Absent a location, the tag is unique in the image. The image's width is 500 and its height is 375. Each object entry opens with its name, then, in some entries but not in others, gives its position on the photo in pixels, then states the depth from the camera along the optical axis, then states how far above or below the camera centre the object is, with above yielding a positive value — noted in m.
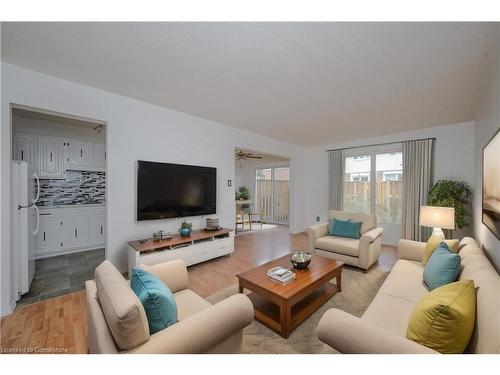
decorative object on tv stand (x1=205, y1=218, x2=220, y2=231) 3.59 -0.71
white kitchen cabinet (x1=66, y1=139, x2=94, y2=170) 3.96 +0.56
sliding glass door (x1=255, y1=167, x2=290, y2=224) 7.41 -0.33
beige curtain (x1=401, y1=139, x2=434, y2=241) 4.03 +0.07
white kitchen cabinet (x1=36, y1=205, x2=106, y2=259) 3.68 -0.89
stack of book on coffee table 1.96 -0.89
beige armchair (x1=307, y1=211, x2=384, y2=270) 2.98 -0.91
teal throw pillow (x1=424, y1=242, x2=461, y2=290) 1.57 -0.66
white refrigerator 2.16 -0.45
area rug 1.58 -1.25
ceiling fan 5.55 +0.83
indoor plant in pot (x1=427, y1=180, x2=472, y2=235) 3.35 -0.17
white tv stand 2.66 -0.93
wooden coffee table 1.74 -0.98
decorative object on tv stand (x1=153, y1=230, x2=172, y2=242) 2.94 -0.76
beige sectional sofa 0.94 -0.75
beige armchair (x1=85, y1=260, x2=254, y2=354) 0.91 -0.71
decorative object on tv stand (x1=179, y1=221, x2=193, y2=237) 3.16 -0.71
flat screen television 2.99 -0.10
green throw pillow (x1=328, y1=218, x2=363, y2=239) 3.42 -0.73
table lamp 2.55 -0.40
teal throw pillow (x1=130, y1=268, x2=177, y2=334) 1.08 -0.65
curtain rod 4.06 +0.95
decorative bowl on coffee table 2.27 -0.84
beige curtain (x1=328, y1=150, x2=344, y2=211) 5.22 +0.17
